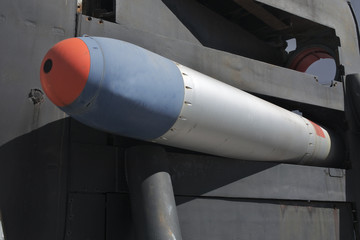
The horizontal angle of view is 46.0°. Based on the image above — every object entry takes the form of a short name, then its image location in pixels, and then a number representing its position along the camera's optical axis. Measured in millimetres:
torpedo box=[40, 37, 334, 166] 2906
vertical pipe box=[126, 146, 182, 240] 3281
